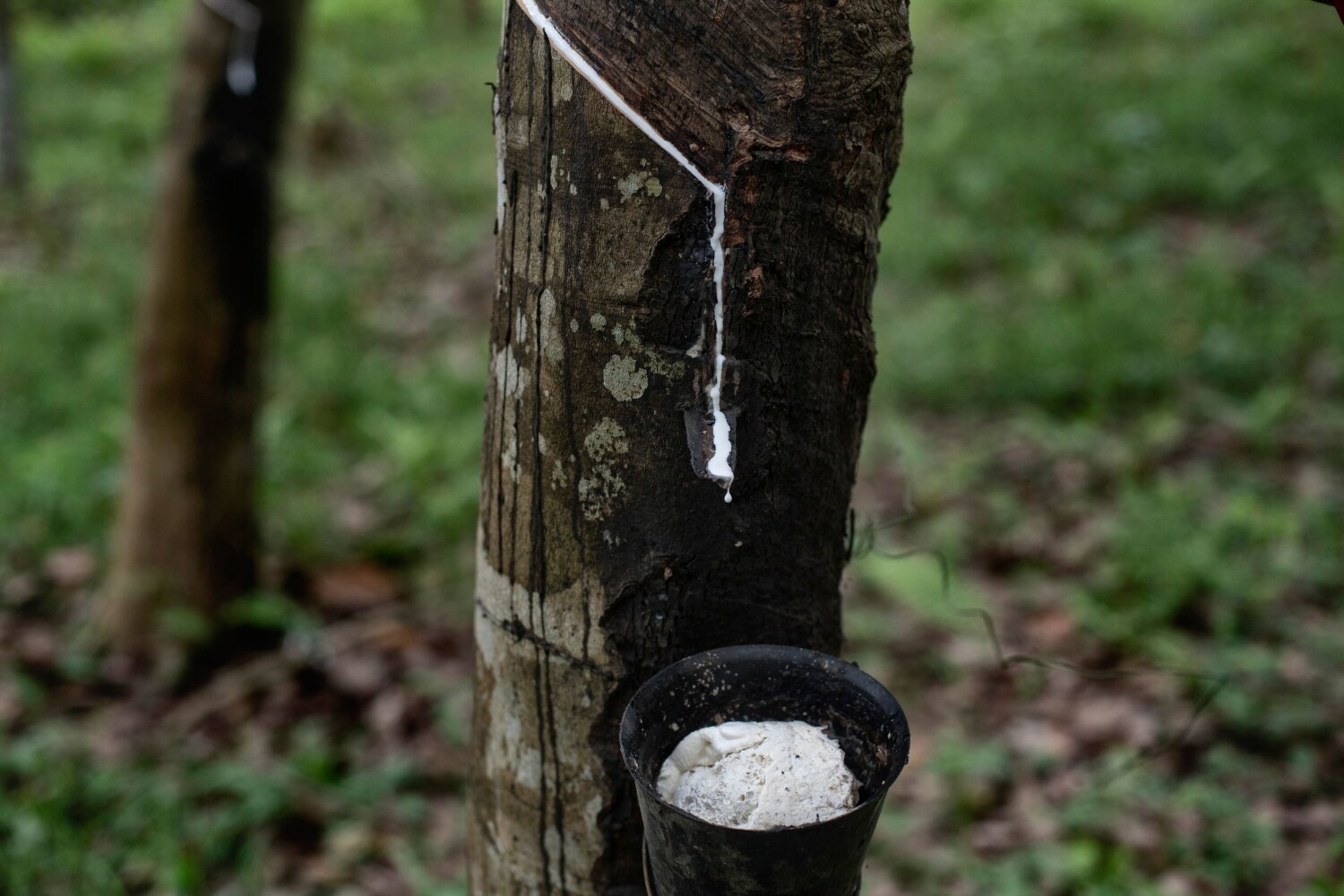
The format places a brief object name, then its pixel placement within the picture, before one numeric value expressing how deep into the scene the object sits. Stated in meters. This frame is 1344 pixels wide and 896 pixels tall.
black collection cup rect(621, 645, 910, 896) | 1.01
